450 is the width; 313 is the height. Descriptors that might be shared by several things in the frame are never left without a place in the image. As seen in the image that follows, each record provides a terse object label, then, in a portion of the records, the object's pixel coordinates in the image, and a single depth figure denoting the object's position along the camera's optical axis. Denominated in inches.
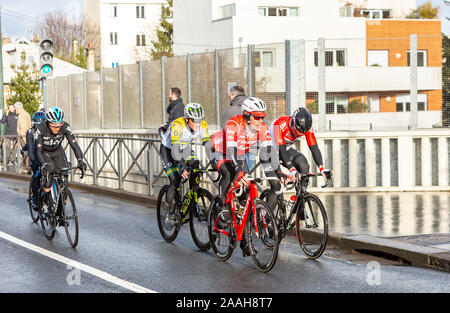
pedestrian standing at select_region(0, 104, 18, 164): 909.8
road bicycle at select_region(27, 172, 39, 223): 435.8
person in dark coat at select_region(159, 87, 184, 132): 542.0
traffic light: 701.9
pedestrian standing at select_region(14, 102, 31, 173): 856.7
